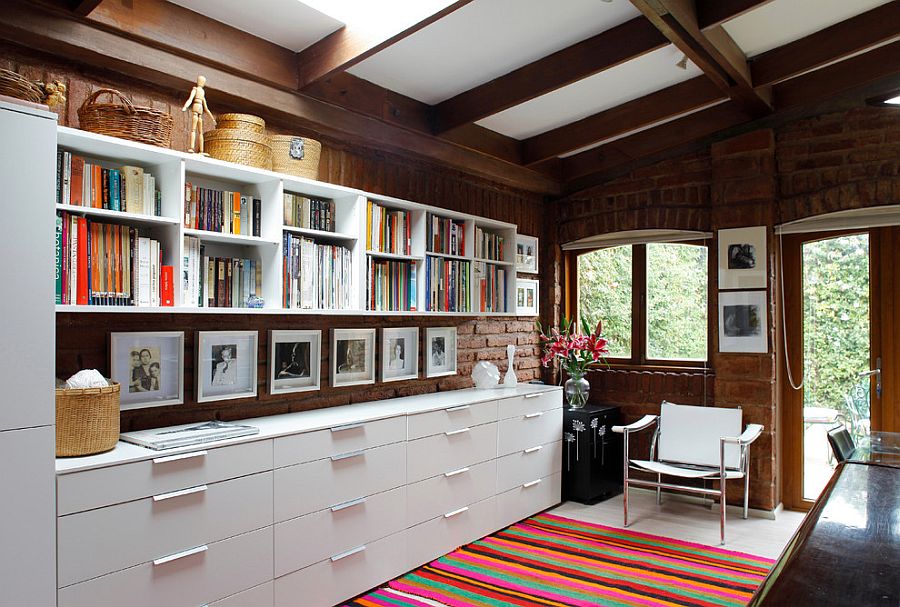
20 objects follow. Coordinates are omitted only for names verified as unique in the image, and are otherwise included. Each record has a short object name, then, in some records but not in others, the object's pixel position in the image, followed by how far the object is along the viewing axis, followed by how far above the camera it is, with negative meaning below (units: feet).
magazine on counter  8.02 -1.54
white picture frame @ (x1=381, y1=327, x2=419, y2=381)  12.89 -0.76
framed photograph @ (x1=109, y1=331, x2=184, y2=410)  8.66 -0.69
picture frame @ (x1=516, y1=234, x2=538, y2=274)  16.70 +1.62
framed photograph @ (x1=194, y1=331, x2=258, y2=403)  9.70 -0.73
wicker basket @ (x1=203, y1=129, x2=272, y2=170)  9.41 +2.49
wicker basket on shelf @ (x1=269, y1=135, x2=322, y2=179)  10.18 +2.54
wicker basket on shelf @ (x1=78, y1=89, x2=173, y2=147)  8.09 +2.49
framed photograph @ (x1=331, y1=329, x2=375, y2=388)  11.86 -0.76
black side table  15.37 -3.34
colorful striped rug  10.44 -4.51
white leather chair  13.64 -2.94
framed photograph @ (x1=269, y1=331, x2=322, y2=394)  10.81 -0.75
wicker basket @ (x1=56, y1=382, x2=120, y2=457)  7.25 -1.17
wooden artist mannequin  8.91 +2.88
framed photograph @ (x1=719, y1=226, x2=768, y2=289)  14.85 +1.31
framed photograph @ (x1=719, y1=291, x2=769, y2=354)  14.84 -0.16
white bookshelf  8.16 +1.59
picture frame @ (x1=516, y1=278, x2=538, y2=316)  16.66 +0.49
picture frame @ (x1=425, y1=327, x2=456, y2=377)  13.94 -0.77
